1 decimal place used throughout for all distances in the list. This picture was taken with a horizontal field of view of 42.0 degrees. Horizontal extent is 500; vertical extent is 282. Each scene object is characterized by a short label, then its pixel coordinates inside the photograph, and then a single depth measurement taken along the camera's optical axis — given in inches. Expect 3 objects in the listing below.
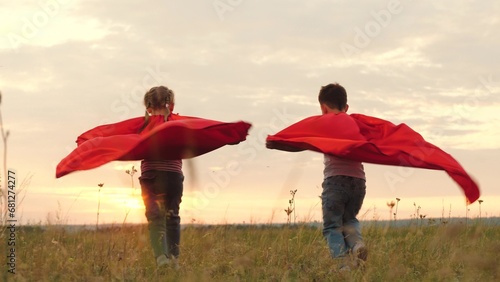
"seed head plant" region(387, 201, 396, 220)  320.2
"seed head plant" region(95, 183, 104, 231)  308.6
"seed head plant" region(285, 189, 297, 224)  297.8
